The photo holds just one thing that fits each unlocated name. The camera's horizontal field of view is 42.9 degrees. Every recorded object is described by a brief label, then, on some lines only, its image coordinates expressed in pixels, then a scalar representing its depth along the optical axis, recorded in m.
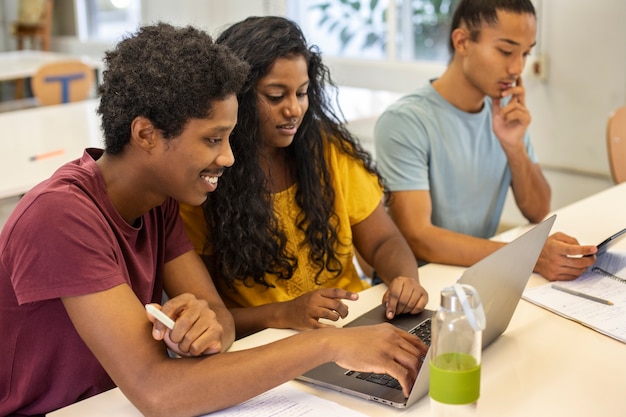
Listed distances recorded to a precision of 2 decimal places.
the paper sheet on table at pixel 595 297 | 1.41
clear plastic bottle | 0.91
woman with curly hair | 1.60
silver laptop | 1.10
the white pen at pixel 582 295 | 1.51
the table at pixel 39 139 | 2.46
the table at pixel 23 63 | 4.76
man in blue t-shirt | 1.96
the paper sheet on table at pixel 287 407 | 1.11
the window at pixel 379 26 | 4.32
